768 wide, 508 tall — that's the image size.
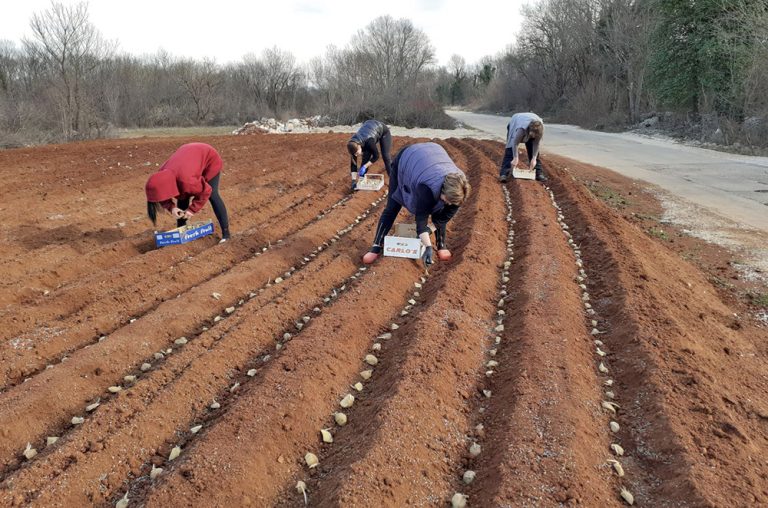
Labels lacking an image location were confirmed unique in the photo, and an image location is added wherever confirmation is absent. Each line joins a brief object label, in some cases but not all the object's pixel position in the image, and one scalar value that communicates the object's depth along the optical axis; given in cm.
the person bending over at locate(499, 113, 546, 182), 895
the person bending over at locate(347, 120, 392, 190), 856
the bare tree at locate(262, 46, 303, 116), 4506
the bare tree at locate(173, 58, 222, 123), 3941
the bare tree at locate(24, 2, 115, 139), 2264
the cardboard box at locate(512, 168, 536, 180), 1010
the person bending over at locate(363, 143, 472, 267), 467
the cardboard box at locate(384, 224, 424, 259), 572
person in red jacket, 546
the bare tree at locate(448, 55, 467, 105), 7369
